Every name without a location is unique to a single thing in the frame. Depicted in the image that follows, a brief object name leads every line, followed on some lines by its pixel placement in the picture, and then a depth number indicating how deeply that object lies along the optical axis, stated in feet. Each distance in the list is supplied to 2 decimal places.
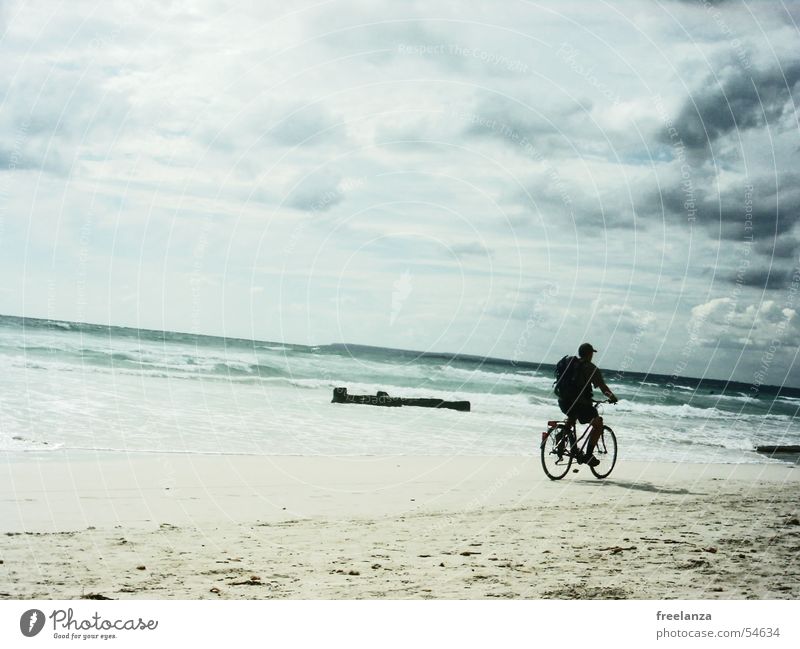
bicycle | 40.06
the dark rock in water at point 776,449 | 67.87
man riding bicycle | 36.96
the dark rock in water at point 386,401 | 76.41
